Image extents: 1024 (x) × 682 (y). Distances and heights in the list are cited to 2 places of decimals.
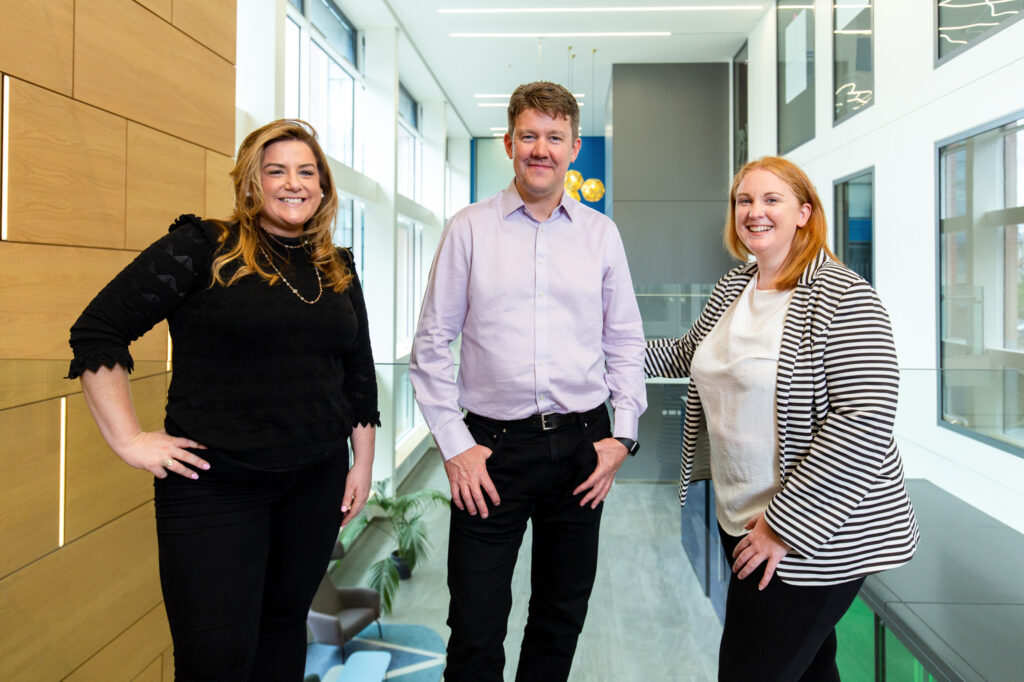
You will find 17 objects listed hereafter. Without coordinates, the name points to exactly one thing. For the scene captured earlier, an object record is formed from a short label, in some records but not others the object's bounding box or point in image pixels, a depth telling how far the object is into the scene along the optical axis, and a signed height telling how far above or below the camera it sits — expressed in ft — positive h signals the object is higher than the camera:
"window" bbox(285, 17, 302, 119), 18.71 +7.81
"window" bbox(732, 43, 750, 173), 27.81 +9.94
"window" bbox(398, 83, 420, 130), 35.19 +12.83
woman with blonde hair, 4.20 -0.29
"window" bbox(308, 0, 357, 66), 21.50 +10.85
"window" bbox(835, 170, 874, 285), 17.31 +3.45
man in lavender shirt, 4.97 -0.32
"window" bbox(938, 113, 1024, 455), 12.23 +1.99
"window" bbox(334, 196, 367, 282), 24.30 +4.56
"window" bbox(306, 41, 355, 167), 21.62 +8.32
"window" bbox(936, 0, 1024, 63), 12.11 +6.22
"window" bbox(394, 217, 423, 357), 33.21 +3.89
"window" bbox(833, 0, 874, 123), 17.07 +7.71
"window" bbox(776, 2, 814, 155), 21.04 +8.93
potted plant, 8.16 -2.11
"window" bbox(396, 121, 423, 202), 35.50 +10.11
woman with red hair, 3.99 -0.52
